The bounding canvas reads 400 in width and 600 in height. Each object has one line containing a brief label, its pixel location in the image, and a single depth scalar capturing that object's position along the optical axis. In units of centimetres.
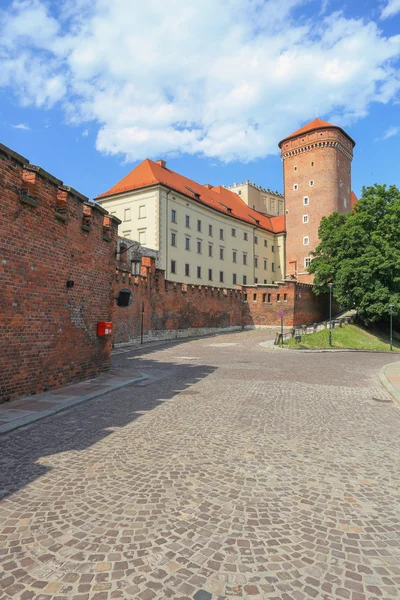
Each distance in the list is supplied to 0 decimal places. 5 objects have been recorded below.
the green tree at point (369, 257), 3684
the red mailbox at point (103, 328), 1222
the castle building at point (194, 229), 4555
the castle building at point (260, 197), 7250
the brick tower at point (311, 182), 5662
